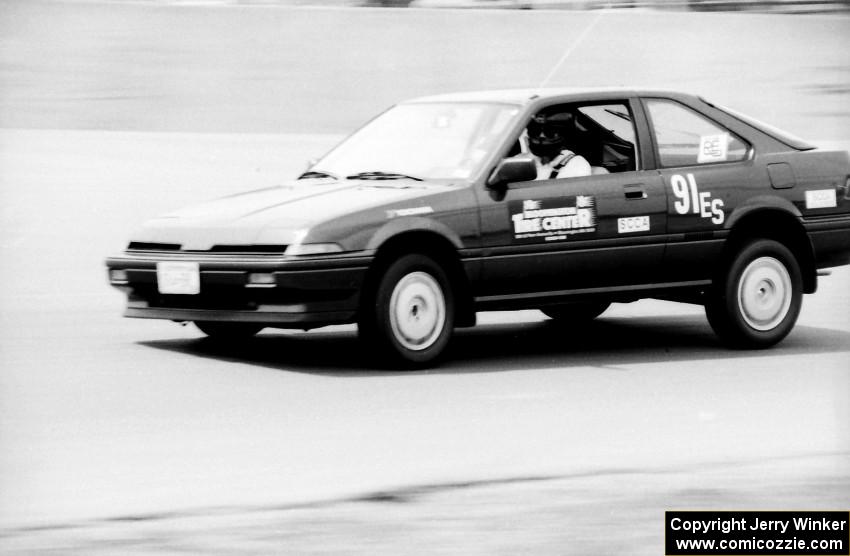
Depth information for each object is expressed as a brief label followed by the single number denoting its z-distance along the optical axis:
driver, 18.52
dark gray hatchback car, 16.87
